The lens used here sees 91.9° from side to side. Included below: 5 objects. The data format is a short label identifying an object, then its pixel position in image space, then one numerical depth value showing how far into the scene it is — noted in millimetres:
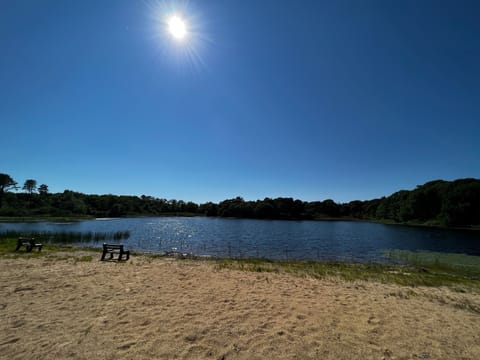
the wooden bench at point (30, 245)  16172
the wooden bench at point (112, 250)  14528
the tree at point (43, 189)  121788
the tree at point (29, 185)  116188
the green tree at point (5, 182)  95062
